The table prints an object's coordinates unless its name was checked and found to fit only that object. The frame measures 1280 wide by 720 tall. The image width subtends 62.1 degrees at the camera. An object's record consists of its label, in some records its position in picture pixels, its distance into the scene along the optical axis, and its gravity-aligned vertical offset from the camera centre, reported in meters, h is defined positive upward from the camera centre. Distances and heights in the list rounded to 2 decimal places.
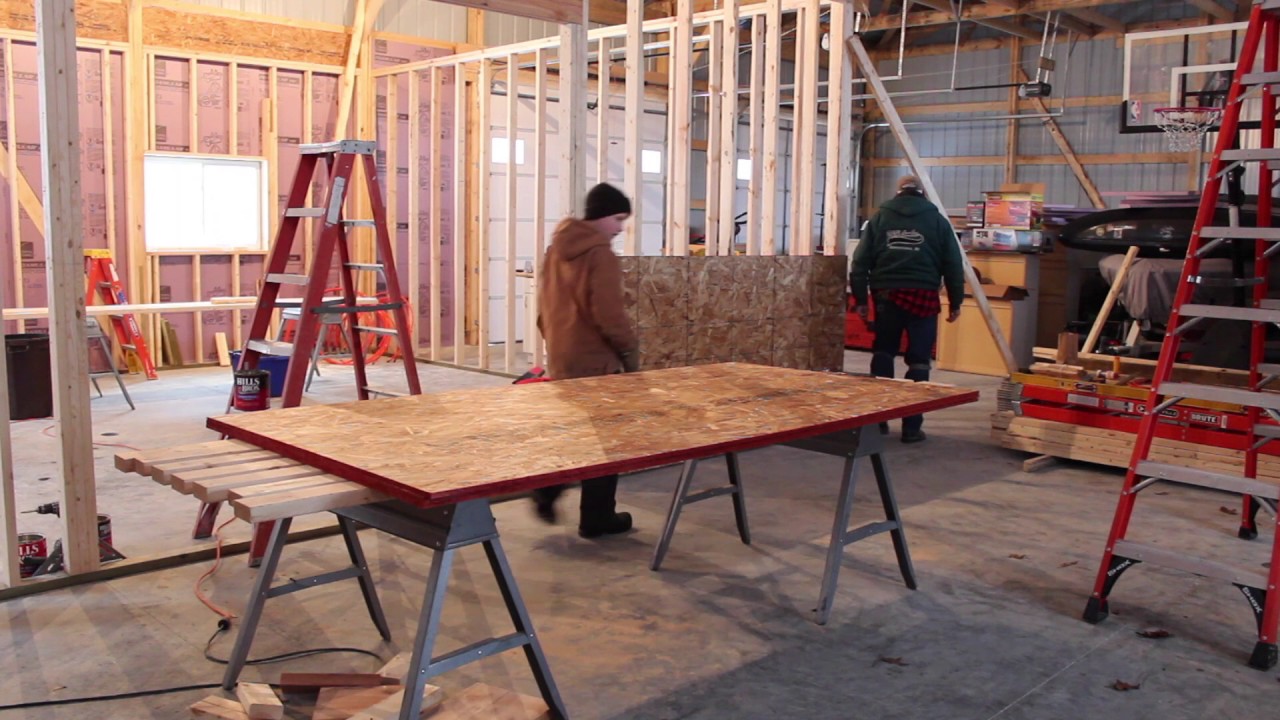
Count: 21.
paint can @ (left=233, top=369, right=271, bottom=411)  4.66 -0.55
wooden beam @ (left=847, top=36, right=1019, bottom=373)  7.43 +0.79
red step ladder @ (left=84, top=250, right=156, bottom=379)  8.78 -0.26
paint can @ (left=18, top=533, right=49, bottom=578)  4.06 -1.11
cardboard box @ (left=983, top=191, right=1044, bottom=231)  9.98 +0.59
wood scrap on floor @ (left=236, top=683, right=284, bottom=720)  2.87 -1.20
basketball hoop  8.59 +1.27
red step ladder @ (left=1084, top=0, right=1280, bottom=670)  3.65 -0.39
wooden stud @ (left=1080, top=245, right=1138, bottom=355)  8.06 -0.20
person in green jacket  6.99 -0.02
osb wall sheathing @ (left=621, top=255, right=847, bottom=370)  6.49 -0.26
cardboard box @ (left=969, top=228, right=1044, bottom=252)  9.92 +0.31
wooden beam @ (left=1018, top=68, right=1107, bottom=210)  15.59 +1.73
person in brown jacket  4.36 -0.14
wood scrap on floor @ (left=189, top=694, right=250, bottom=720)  2.91 -1.23
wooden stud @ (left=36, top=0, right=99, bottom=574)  3.81 -0.03
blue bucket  7.83 -0.77
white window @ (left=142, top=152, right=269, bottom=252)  9.52 +0.55
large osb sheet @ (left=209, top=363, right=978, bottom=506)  2.57 -0.47
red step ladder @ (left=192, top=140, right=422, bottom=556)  4.50 -0.07
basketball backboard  8.58 +1.89
